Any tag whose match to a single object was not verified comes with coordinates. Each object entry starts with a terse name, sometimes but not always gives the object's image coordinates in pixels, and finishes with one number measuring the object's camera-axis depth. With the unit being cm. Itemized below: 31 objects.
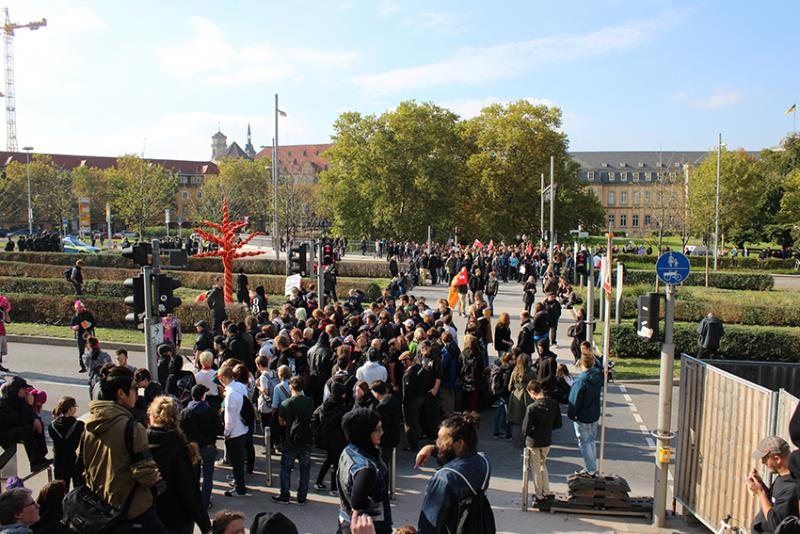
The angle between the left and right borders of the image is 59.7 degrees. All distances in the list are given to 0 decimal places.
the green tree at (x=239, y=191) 7412
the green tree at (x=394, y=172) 5184
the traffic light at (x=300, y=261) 1855
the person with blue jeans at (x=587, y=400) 970
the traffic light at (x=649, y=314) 865
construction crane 13312
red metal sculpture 2339
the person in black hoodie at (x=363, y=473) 543
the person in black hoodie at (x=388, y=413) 841
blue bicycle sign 902
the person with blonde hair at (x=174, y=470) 611
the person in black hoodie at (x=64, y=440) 764
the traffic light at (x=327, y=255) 1894
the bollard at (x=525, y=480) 889
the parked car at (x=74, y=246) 4725
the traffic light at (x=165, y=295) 1082
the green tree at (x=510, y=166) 5703
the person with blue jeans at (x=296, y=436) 884
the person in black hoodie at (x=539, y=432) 905
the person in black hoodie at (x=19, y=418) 844
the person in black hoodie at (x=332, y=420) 879
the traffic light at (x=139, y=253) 1071
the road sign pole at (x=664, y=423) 843
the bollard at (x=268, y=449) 963
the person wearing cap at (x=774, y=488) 555
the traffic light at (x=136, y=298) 1074
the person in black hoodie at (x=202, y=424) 827
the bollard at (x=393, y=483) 921
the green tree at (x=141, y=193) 4947
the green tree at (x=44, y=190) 8169
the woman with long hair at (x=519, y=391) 1079
